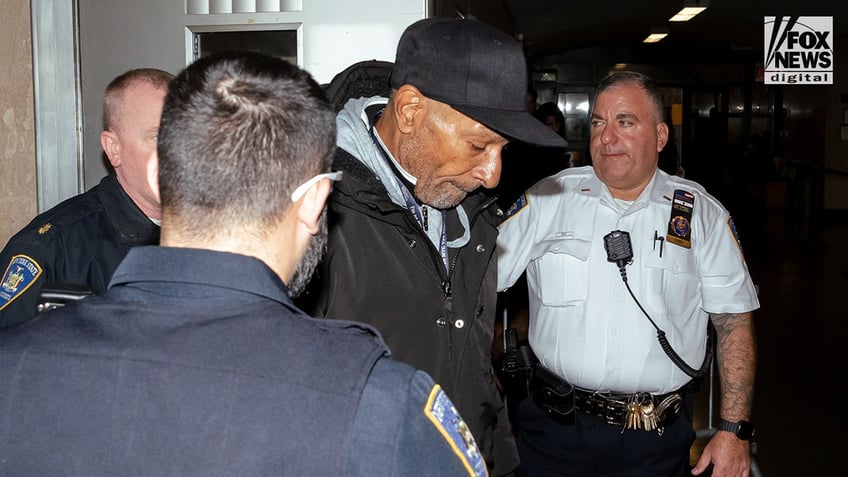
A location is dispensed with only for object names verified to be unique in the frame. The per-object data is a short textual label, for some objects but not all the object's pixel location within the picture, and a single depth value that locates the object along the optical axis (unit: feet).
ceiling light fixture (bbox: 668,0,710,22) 29.97
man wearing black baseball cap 5.74
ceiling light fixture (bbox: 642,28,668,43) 44.11
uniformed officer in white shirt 8.25
